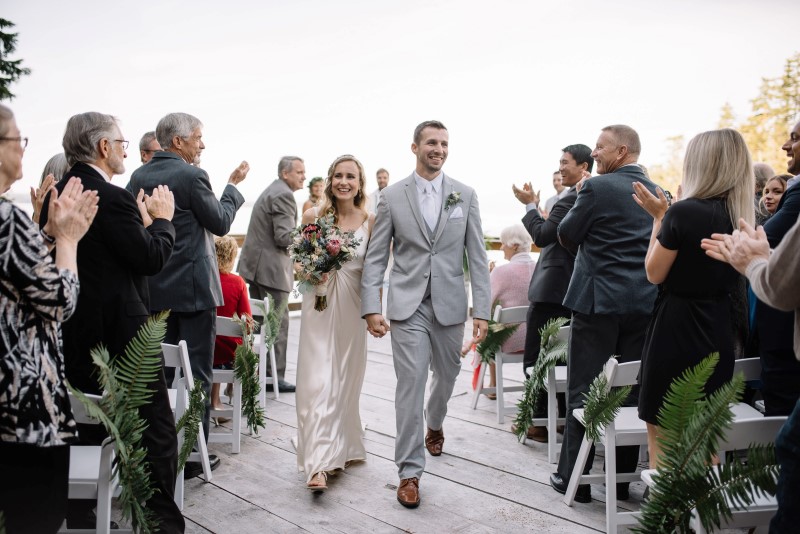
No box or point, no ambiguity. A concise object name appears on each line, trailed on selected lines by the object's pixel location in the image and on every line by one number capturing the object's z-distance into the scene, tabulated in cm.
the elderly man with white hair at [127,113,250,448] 370
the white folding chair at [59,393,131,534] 224
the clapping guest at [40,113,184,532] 249
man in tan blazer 560
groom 355
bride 374
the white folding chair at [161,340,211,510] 319
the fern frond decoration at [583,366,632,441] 253
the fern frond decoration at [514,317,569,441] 379
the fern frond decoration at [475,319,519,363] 464
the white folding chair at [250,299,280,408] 481
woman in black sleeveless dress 259
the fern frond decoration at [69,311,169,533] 195
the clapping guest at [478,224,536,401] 504
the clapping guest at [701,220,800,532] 153
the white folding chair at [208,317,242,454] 412
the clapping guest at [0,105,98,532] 172
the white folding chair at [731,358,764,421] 290
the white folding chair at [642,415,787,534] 193
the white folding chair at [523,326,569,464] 400
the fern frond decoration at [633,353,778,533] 161
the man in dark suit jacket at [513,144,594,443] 426
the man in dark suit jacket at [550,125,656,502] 338
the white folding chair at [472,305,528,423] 470
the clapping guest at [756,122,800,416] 261
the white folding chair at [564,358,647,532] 288
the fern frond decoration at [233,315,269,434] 403
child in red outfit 462
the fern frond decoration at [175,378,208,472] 241
